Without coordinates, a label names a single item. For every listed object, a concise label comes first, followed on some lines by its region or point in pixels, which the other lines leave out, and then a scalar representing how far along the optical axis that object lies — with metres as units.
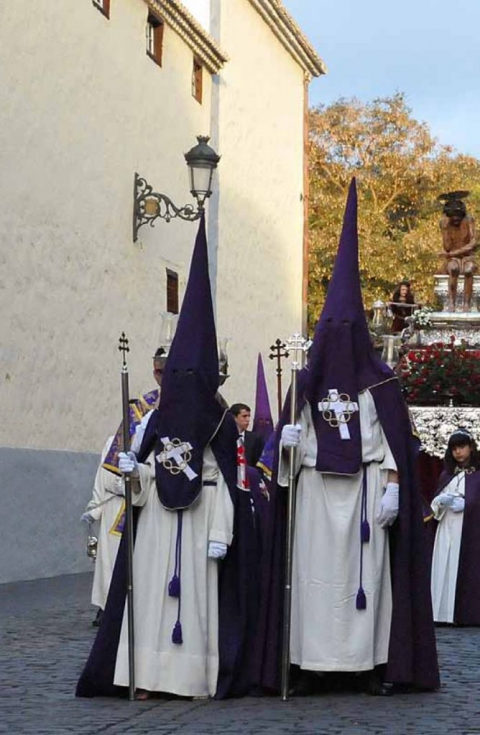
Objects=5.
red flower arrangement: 17.33
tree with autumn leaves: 41.91
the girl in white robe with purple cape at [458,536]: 13.60
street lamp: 16.67
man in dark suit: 13.05
